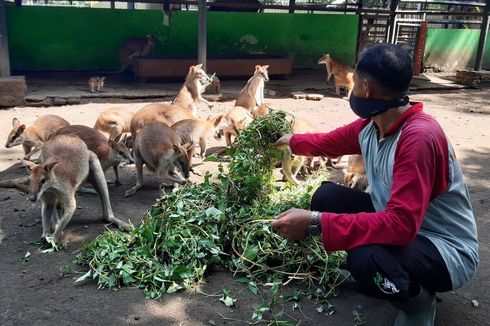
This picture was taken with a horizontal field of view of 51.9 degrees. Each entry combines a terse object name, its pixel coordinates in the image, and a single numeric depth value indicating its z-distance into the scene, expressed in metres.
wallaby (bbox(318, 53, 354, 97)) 10.56
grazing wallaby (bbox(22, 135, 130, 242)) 3.70
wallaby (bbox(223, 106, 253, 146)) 6.19
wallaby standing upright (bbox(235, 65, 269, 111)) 7.63
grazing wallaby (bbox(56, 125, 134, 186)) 4.75
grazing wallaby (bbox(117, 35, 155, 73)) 11.64
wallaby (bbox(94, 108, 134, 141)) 6.19
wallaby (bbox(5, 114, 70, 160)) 5.55
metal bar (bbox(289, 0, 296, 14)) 12.71
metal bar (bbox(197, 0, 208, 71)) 9.67
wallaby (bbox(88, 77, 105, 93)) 9.54
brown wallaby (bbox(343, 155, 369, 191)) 4.71
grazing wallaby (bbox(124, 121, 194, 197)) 5.03
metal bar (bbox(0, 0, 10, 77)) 8.41
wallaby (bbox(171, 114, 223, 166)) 5.88
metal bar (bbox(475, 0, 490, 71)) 12.77
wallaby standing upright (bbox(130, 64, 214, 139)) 6.14
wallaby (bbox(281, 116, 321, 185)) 4.26
